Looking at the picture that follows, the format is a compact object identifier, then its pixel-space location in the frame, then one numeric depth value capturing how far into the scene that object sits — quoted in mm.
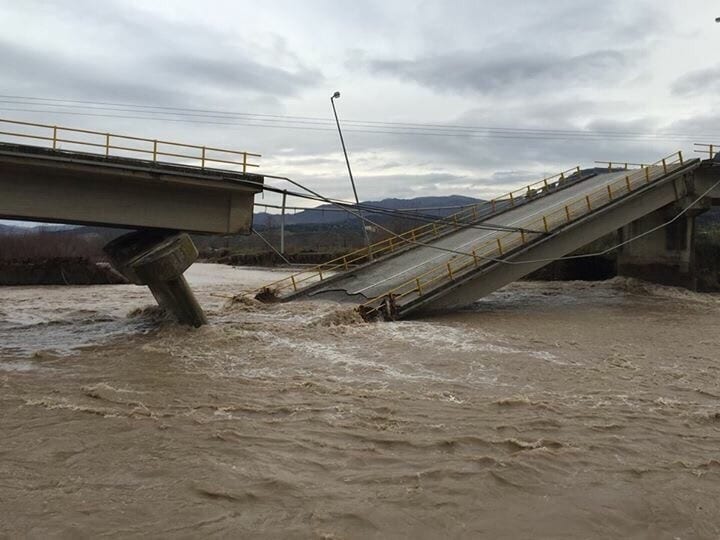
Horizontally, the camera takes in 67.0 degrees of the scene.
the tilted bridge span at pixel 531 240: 20609
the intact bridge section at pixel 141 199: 14422
